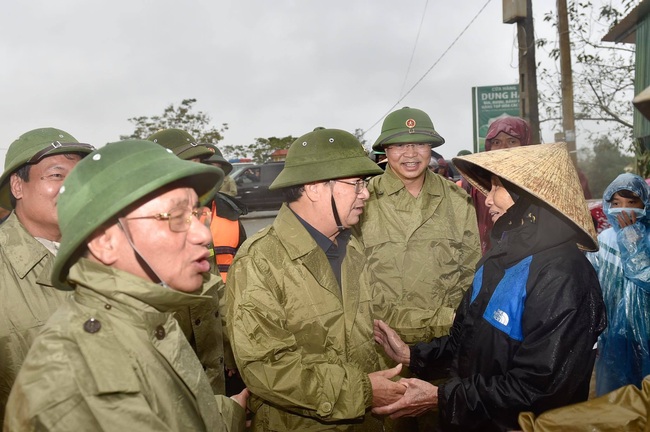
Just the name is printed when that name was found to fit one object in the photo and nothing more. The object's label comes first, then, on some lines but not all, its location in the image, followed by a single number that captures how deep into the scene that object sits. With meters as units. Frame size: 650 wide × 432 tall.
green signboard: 15.71
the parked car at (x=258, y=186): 22.05
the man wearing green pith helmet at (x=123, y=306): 1.38
